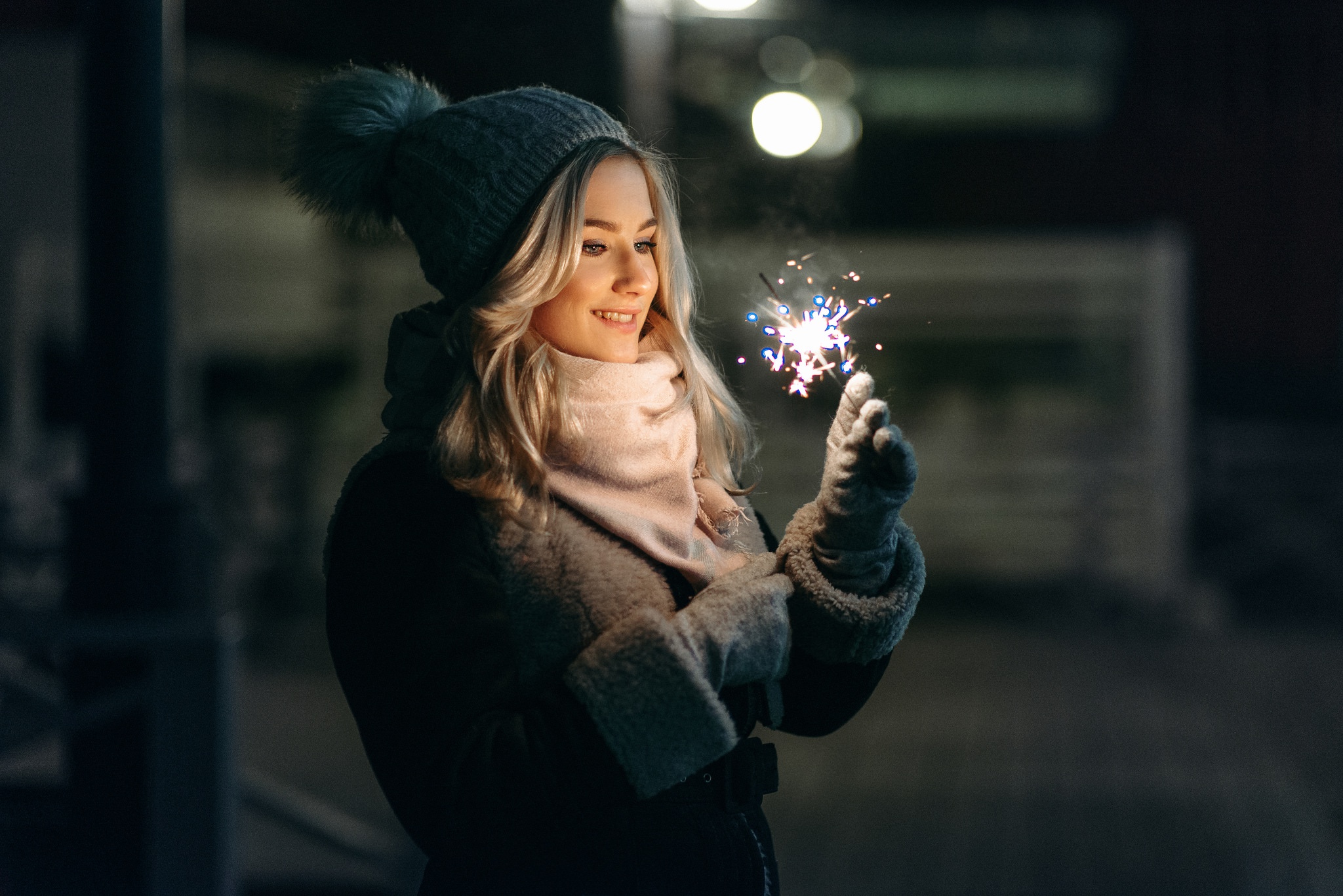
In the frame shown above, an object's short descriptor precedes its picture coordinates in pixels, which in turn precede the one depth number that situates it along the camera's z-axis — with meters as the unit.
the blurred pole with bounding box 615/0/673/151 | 6.06
